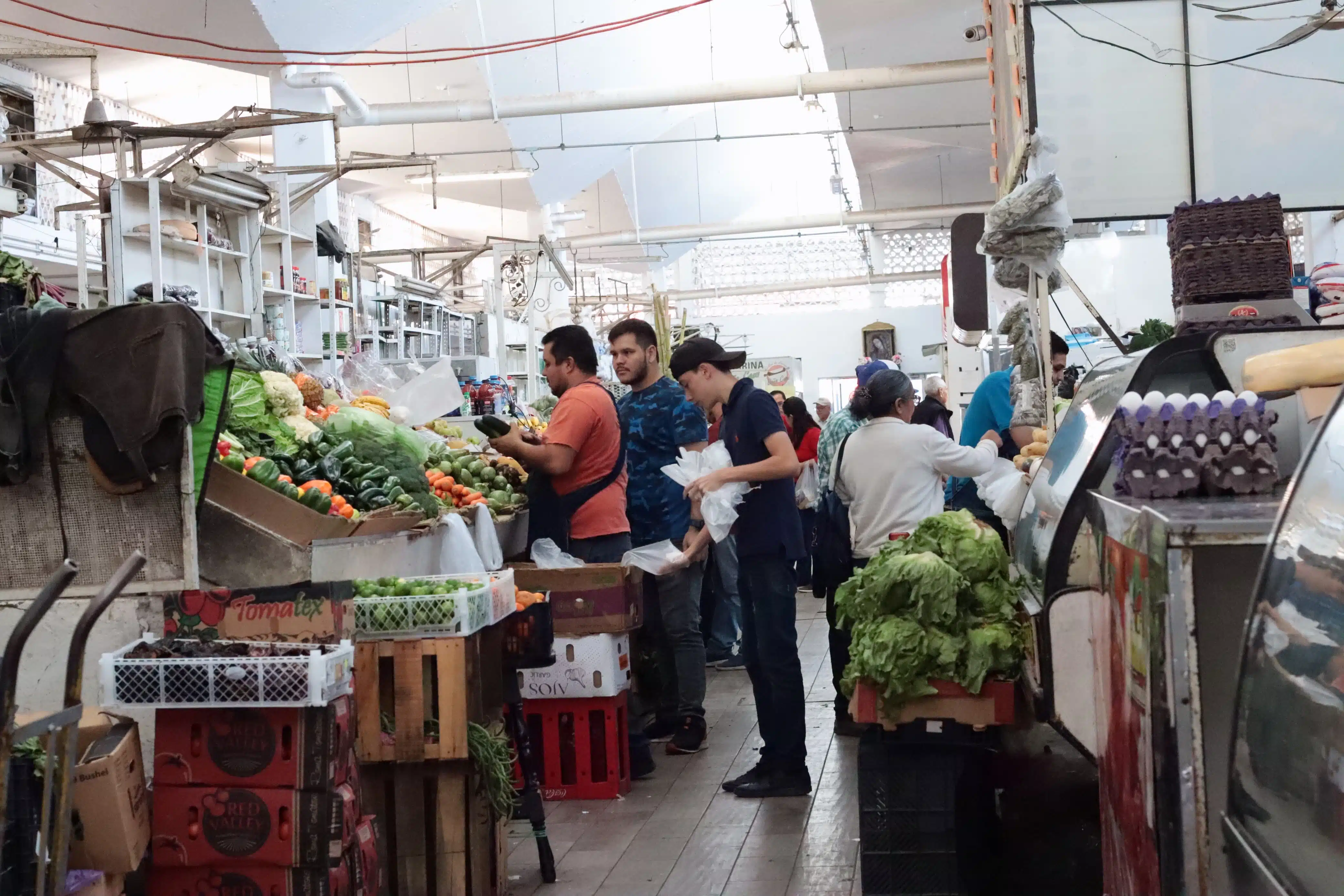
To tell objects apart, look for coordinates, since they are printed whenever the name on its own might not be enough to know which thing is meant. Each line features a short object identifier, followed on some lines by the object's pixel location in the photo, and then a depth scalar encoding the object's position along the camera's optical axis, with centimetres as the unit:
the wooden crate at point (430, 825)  365
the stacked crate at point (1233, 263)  390
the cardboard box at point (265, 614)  340
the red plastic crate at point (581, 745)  495
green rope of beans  368
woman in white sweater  523
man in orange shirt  516
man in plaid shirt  586
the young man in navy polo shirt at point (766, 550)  474
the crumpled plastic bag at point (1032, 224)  465
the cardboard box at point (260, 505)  424
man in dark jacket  751
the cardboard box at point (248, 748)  302
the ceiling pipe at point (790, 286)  2908
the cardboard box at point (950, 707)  338
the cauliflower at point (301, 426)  552
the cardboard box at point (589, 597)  496
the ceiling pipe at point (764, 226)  2066
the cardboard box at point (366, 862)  321
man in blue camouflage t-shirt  550
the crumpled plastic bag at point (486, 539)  568
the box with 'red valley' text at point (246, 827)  302
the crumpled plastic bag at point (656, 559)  529
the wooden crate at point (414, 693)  359
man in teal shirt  634
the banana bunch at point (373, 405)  686
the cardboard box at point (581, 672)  490
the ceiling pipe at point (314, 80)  1252
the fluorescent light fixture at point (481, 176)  1644
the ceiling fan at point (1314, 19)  495
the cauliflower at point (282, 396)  568
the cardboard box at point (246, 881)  305
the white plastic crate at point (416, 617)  360
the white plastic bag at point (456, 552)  527
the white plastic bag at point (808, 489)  760
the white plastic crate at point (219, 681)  296
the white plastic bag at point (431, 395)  684
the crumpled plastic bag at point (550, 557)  524
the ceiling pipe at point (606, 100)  1317
